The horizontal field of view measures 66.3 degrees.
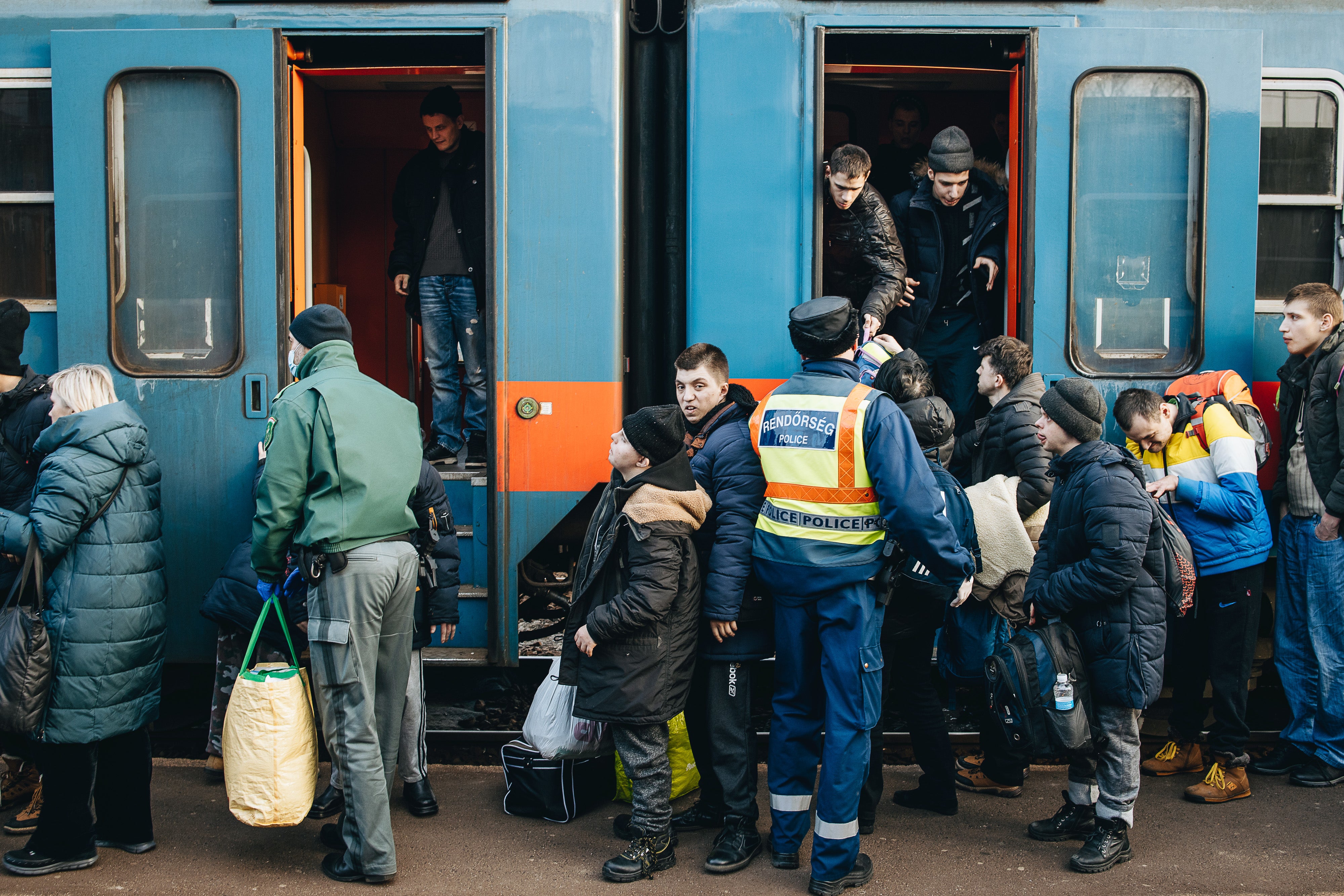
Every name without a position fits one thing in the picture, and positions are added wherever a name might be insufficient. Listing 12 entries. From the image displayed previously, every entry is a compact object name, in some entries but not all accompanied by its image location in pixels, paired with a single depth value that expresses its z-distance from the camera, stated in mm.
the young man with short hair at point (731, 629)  3408
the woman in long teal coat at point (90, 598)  3283
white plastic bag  3645
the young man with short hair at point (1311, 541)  4027
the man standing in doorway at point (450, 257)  5359
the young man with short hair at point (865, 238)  4270
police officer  3180
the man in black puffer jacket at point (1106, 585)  3311
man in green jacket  3207
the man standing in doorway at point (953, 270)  4727
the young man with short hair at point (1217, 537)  3939
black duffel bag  3805
